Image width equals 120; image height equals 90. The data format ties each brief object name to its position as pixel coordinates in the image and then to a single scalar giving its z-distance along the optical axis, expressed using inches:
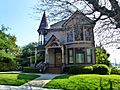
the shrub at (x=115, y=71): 463.6
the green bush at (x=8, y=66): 577.1
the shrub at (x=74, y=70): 438.7
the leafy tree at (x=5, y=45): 506.3
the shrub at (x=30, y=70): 501.2
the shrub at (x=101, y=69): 432.1
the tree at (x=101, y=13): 164.9
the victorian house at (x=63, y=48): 506.3
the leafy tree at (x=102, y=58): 576.9
